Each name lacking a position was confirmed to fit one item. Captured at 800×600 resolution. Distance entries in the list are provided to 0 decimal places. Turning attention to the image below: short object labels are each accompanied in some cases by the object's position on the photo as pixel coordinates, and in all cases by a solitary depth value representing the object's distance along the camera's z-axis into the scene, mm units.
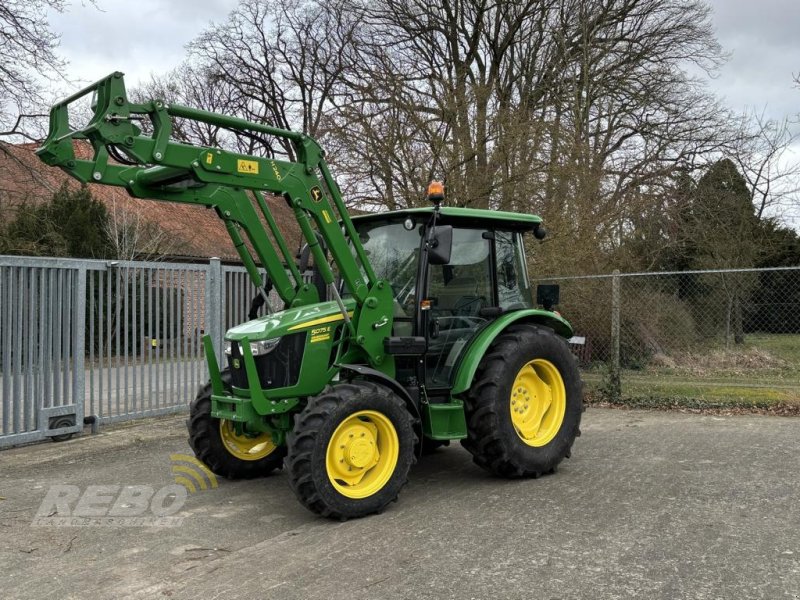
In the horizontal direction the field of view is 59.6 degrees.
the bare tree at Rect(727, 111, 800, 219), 18172
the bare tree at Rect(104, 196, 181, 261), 17172
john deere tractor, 4406
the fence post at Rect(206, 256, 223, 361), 8828
